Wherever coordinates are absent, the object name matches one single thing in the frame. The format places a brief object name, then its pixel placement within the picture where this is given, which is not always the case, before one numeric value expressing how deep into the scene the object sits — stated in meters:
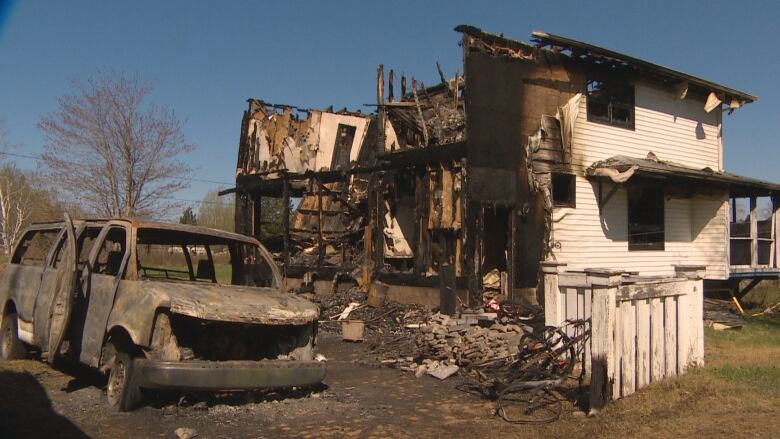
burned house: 13.10
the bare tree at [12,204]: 31.46
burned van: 5.70
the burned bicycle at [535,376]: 6.36
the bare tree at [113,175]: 23.88
